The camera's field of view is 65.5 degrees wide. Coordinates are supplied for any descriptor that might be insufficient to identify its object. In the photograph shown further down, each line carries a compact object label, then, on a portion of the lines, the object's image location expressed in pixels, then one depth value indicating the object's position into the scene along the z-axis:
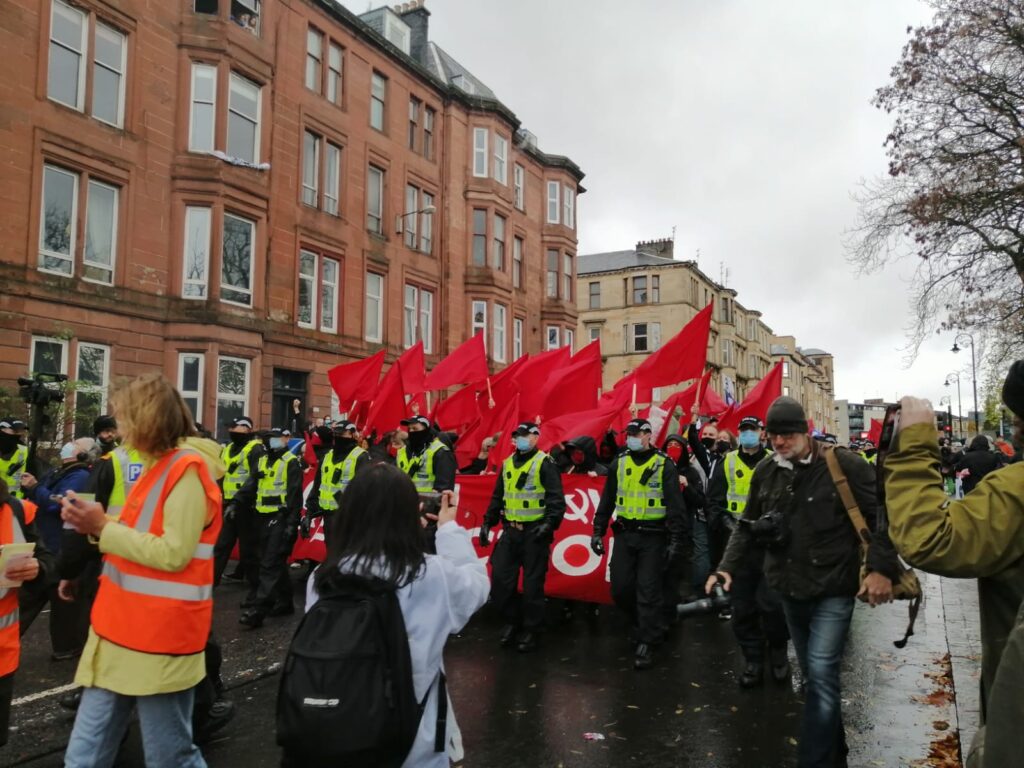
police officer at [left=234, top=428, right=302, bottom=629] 7.90
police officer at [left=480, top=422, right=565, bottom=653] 7.18
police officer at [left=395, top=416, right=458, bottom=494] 8.28
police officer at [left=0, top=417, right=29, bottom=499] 8.31
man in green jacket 2.09
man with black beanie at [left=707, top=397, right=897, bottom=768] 4.10
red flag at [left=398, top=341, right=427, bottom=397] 12.84
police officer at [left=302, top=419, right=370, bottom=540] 8.24
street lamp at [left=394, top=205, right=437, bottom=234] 26.08
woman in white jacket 2.55
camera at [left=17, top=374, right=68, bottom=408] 6.56
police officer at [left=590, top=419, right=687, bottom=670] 6.93
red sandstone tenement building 16.22
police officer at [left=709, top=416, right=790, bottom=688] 5.94
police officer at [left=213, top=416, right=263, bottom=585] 8.66
